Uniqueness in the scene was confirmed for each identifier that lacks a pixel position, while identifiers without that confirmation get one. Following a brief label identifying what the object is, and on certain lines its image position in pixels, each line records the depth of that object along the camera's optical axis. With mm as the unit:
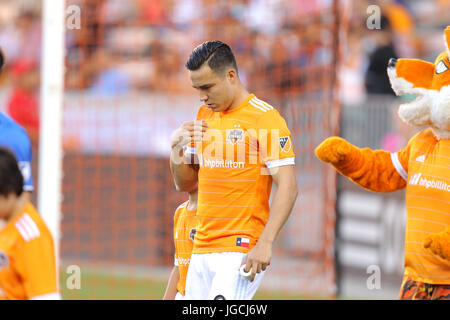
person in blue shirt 9023
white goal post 15172
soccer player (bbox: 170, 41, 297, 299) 9125
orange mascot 9227
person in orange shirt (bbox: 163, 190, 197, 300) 10078
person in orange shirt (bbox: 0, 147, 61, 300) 7367
